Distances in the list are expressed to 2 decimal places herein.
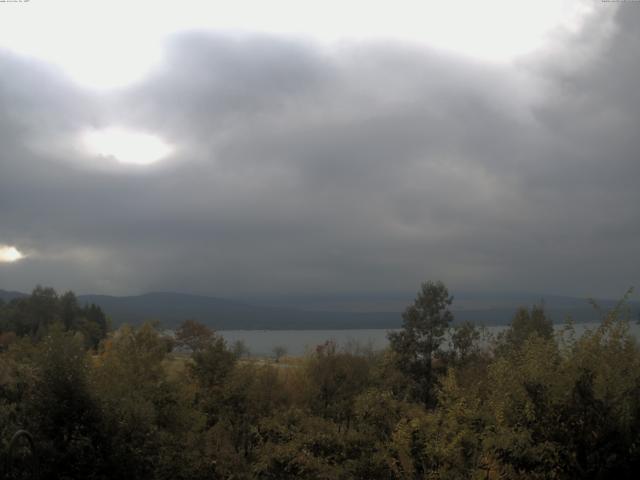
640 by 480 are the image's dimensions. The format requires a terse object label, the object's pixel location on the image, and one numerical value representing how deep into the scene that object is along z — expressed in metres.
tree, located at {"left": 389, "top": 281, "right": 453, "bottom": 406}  51.14
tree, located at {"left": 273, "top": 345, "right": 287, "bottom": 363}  108.24
